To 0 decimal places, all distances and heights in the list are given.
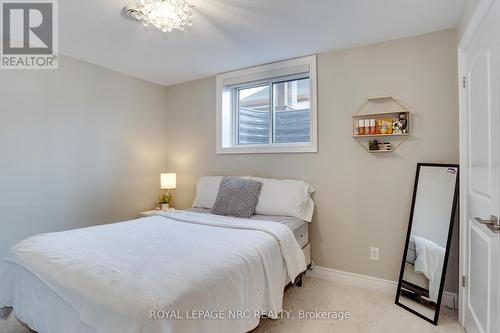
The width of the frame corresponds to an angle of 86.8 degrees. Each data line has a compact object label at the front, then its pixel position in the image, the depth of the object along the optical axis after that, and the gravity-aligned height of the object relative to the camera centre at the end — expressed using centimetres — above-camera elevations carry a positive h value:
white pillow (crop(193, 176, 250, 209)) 311 -29
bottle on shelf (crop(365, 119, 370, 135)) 250 +37
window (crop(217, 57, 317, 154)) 296 +74
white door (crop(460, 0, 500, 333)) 133 -2
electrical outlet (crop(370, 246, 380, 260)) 252 -83
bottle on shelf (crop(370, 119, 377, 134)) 248 +38
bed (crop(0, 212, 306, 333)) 112 -55
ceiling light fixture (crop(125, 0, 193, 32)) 178 +107
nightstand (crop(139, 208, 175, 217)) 335 -59
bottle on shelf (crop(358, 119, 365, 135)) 253 +38
